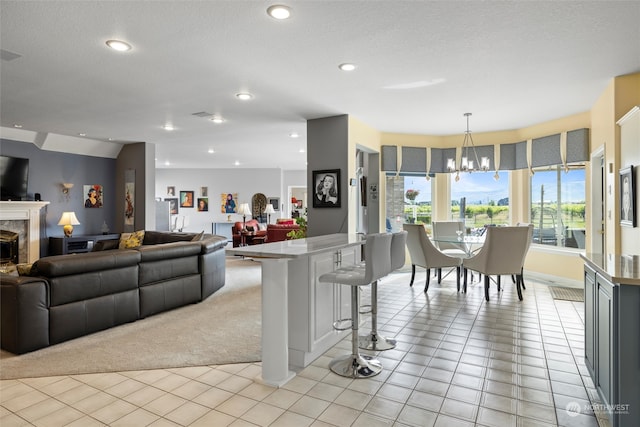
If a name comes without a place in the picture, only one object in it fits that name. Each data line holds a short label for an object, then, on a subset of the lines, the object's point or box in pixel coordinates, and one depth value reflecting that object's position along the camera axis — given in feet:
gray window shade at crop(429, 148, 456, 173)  24.48
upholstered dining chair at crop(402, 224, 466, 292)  17.62
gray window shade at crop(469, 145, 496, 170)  23.42
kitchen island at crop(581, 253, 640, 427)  6.07
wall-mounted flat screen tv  21.89
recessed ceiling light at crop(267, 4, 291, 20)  8.48
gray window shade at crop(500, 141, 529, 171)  22.13
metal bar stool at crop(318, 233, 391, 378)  8.75
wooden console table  23.89
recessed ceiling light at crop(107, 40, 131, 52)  10.26
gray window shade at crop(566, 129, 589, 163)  18.39
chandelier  17.86
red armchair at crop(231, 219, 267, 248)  31.27
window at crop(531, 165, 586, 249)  19.99
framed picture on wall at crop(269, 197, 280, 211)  43.19
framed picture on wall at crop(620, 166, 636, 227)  11.79
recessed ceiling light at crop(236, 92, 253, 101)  14.83
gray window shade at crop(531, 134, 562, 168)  19.90
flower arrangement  25.36
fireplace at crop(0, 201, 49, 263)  21.93
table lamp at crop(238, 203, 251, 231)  39.32
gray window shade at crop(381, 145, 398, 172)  23.48
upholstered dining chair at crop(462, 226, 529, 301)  15.70
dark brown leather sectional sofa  10.39
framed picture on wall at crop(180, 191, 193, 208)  43.65
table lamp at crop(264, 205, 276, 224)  40.47
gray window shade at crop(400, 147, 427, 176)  24.00
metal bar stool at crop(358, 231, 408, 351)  10.61
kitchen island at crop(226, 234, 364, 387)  8.55
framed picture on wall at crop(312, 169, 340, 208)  18.60
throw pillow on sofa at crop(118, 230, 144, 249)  21.33
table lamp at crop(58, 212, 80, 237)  23.95
